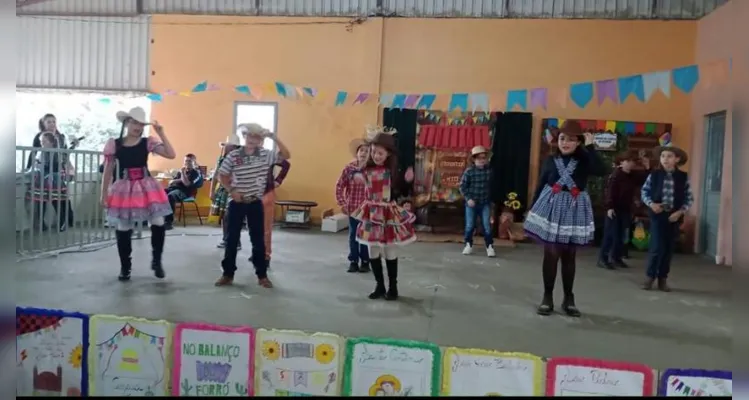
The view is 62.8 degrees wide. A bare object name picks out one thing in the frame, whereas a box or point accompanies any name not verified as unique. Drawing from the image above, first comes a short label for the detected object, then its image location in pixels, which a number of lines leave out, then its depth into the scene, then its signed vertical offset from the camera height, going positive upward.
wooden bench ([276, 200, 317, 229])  8.65 -0.73
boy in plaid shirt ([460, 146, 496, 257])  6.57 -0.24
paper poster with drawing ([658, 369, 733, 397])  2.35 -0.80
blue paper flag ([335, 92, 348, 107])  8.99 +0.97
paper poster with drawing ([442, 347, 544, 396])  2.51 -0.84
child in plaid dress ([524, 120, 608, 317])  3.80 -0.14
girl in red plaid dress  4.13 -0.34
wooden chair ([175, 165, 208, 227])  8.30 -0.66
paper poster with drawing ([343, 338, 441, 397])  2.54 -0.85
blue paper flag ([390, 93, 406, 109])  8.80 +0.95
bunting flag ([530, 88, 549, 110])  7.11 +0.94
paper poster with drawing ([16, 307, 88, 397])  2.71 -0.90
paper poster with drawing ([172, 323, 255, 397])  2.65 -0.88
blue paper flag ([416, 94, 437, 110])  8.69 +0.95
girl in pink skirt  4.37 -0.18
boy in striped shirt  4.40 -0.21
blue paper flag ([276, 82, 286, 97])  8.85 +1.06
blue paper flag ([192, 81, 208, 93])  9.05 +1.05
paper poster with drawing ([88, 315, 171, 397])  2.70 -0.90
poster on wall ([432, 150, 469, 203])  8.81 -0.09
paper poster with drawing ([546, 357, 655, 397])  2.44 -0.81
